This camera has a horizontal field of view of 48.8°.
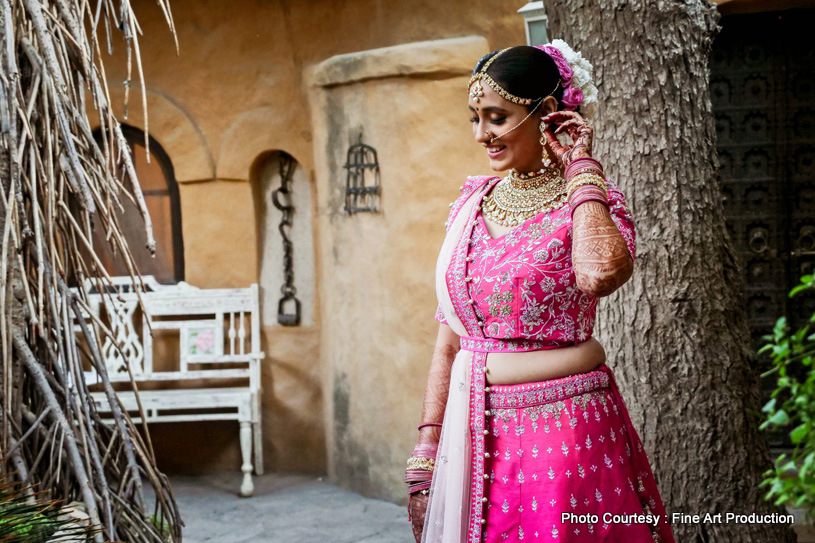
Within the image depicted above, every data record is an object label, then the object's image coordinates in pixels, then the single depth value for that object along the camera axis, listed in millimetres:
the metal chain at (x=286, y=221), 5387
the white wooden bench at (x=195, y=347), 5062
